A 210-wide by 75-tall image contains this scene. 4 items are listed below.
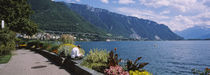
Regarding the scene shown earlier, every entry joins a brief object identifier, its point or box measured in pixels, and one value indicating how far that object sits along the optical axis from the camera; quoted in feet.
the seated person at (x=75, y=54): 23.26
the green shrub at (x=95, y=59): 18.33
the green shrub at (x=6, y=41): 32.81
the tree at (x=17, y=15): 53.80
